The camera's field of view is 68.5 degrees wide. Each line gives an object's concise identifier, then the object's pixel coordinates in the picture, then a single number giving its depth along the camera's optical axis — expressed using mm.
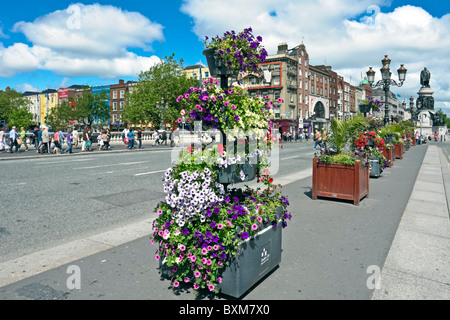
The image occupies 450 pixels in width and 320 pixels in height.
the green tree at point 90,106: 73000
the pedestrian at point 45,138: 20930
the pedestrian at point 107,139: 25730
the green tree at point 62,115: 75331
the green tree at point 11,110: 71500
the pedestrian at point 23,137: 24203
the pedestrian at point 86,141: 23750
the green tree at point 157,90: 54625
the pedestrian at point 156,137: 34862
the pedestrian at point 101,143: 25309
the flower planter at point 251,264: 3080
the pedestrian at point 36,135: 22920
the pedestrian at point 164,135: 36344
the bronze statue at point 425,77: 52875
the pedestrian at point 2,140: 22347
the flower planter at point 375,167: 11062
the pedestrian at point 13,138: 21422
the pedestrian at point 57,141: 21680
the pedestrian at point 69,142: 20738
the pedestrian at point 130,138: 27219
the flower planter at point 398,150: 18516
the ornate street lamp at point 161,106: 38381
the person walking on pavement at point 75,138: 25200
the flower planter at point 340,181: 7137
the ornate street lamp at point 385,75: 17203
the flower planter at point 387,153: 14236
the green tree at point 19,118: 71875
